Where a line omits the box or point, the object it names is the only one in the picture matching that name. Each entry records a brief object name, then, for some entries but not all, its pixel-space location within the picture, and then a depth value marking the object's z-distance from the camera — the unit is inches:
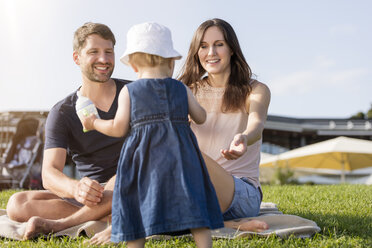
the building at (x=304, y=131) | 1075.9
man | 118.7
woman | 114.0
